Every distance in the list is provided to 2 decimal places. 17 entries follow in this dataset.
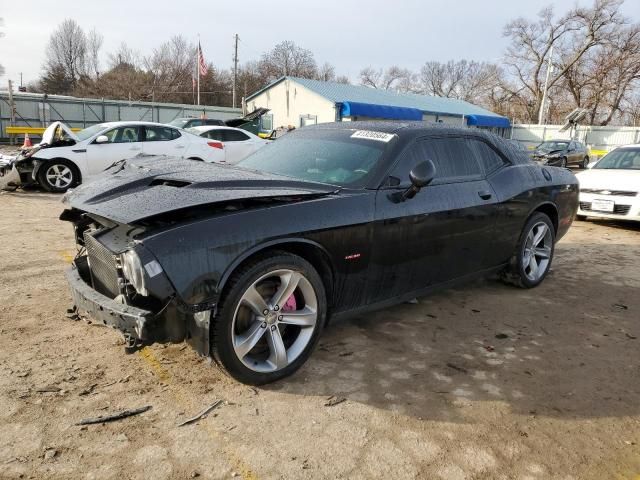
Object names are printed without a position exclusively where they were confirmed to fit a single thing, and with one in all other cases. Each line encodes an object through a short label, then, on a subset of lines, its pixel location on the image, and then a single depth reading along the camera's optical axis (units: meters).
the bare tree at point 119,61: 64.25
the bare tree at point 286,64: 63.44
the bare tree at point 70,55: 69.12
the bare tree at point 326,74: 68.14
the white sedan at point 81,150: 9.52
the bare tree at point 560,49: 44.41
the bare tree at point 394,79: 79.38
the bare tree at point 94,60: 69.69
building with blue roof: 28.81
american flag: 35.26
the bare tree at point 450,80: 76.88
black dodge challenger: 2.47
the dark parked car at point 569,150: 22.05
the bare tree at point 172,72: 58.75
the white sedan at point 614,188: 8.01
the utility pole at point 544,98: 39.46
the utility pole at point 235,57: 44.89
